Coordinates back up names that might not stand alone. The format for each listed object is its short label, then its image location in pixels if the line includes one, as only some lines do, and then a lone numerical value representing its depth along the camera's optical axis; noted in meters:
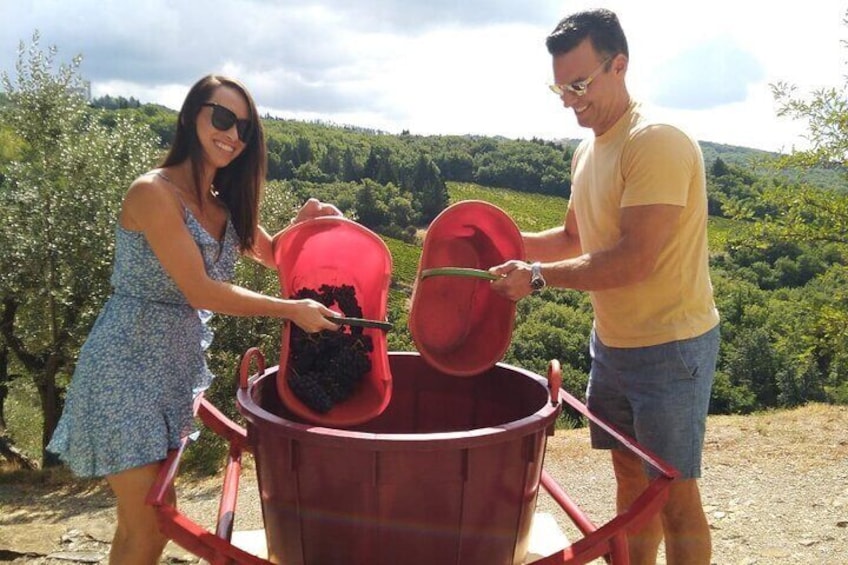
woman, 1.89
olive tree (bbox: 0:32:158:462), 9.28
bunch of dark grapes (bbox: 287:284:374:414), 2.17
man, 1.98
